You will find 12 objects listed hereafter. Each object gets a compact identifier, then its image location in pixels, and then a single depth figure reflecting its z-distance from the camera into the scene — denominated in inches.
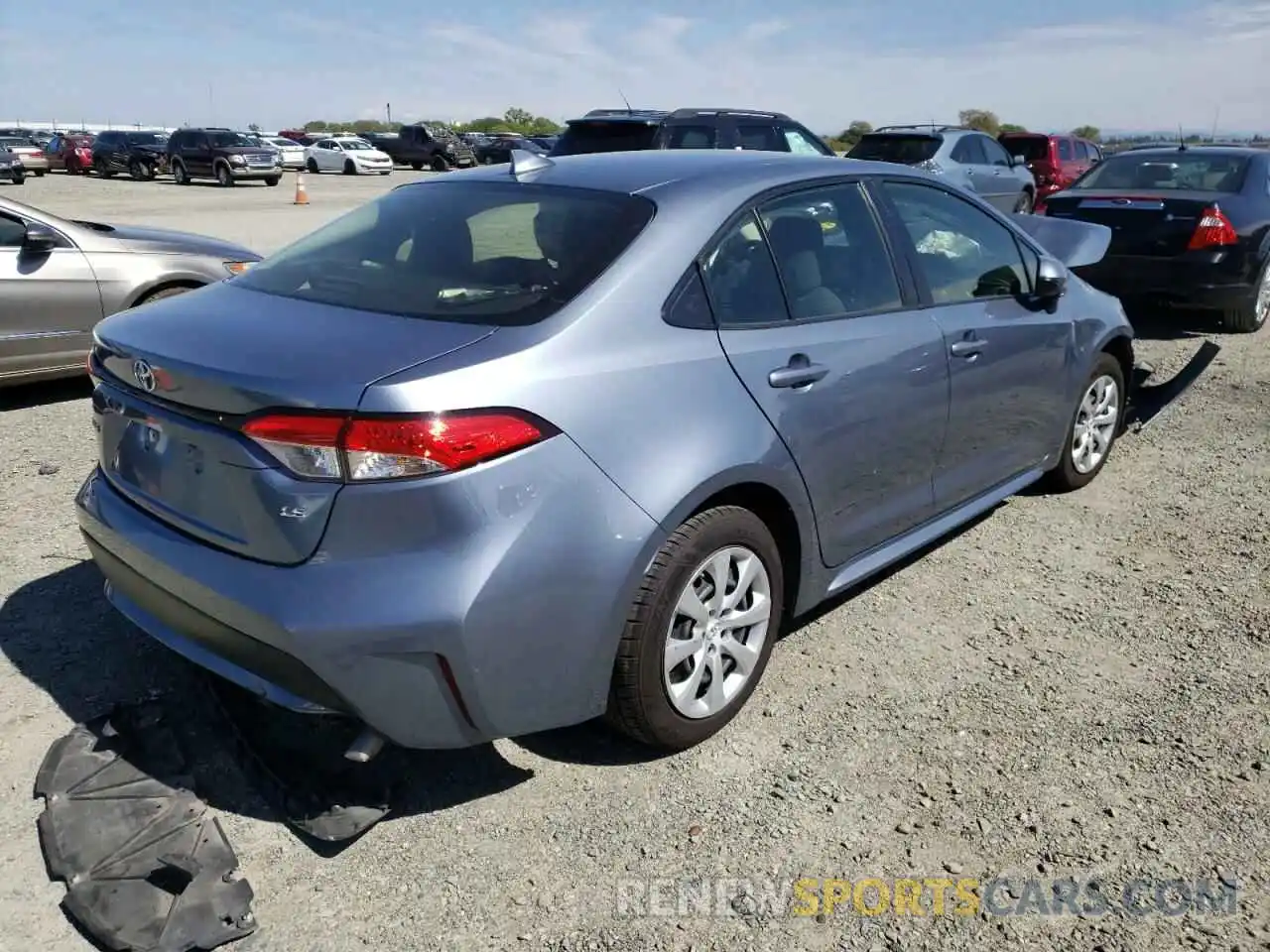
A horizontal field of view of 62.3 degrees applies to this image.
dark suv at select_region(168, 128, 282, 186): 1160.2
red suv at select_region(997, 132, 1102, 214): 720.3
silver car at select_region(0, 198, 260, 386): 243.0
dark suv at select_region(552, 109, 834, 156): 452.4
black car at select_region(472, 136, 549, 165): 1546.5
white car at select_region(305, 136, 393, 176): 1451.8
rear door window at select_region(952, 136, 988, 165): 547.8
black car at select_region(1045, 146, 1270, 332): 323.6
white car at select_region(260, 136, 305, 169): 1637.6
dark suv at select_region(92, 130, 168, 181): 1278.3
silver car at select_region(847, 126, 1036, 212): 531.5
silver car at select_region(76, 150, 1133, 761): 93.1
